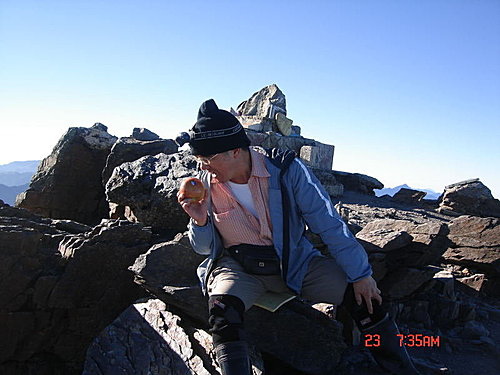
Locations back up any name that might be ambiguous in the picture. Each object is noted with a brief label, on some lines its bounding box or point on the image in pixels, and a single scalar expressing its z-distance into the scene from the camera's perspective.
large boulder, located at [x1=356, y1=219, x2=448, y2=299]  5.50
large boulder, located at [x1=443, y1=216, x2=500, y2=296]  7.01
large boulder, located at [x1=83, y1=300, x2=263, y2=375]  3.55
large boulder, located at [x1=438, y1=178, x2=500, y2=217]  15.12
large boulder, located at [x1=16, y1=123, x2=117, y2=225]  11.48
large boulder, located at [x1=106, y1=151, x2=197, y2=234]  6.08
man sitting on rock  3.48
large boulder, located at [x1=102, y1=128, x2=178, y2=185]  9.17
